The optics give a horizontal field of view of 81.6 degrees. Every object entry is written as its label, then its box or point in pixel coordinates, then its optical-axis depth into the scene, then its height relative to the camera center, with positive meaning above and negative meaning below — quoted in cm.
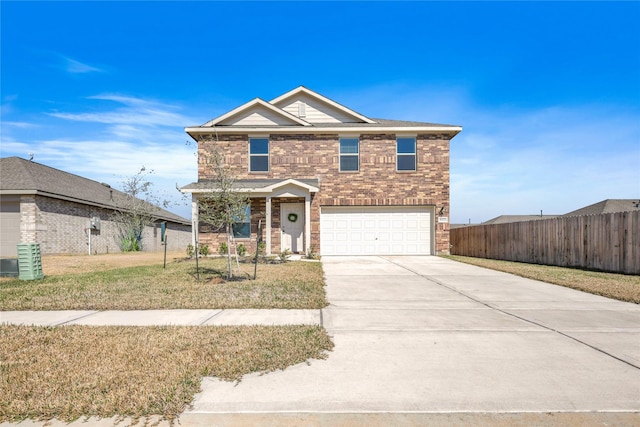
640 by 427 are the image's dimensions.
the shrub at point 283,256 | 1344 -100
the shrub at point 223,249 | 1653 -91
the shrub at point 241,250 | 1549 -89
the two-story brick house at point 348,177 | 1727 +241
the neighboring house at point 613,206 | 2285 +145
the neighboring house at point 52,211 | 1769 +95
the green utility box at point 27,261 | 937 -82
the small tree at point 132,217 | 2477 +83
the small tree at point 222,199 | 902 +72
